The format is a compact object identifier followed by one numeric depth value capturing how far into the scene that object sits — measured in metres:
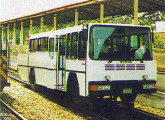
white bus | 8.73
